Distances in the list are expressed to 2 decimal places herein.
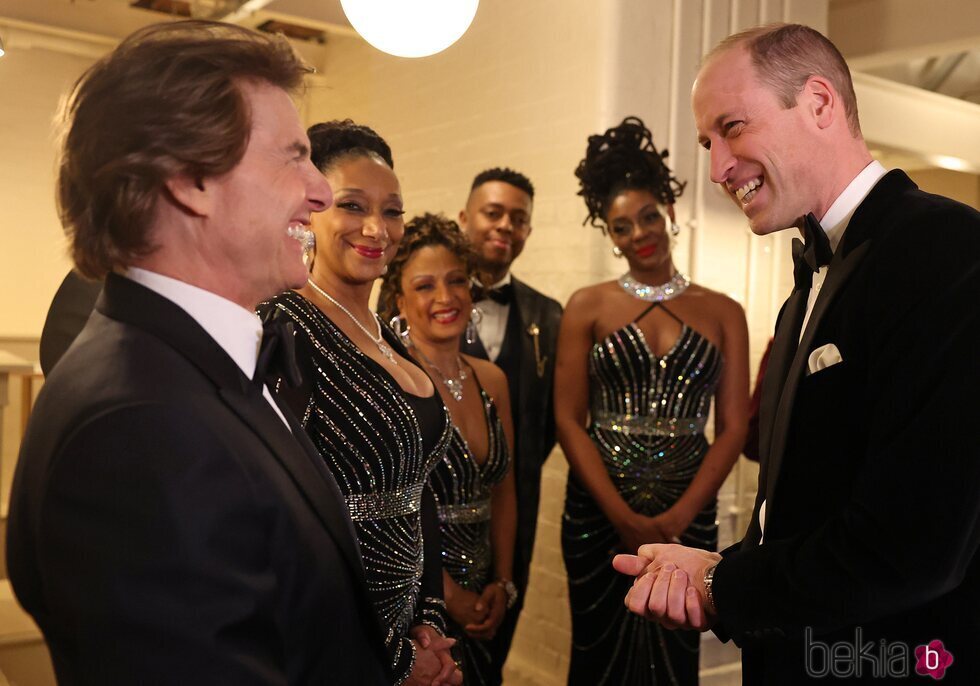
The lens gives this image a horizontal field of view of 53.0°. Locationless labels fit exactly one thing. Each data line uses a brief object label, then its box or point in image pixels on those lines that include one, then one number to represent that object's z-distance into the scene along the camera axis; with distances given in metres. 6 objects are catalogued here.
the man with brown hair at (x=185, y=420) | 0.94
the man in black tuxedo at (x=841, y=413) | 1.33
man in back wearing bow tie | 3.38
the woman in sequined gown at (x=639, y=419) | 3.19
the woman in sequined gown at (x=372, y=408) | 1.88
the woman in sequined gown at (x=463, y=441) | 2.60
